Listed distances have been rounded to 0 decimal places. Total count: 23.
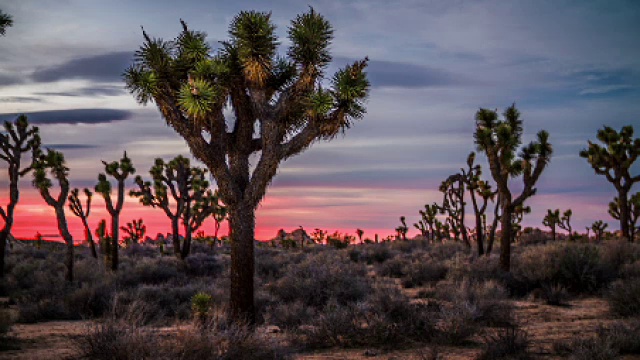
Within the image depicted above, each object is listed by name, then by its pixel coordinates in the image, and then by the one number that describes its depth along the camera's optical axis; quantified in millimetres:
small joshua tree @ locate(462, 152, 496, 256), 33000
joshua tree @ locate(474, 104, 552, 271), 23578
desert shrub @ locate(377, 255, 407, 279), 27352
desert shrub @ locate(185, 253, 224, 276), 26945
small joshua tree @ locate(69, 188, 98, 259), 33281
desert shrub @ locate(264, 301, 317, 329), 13155
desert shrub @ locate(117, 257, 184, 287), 22494
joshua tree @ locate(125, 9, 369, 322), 12781
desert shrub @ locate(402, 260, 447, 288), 22997
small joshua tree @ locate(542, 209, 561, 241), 63969
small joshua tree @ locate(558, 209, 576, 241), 64750
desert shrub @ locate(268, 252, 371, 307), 15738
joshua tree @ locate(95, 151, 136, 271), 29922
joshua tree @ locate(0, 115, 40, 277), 27719
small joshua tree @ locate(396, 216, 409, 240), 70119
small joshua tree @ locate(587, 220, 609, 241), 67562
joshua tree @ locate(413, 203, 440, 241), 59669
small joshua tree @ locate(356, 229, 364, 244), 75250
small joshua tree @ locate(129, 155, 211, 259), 33438
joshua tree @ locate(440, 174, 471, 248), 38906
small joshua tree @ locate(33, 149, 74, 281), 25859
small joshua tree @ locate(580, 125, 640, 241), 35625
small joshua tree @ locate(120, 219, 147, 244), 66938
